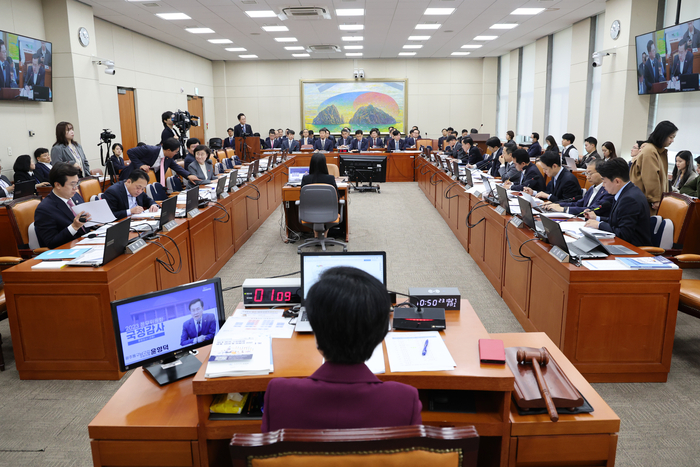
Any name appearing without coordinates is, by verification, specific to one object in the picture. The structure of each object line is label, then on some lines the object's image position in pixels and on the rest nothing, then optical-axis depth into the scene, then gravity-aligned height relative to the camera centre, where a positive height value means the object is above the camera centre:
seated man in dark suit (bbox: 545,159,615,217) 4.24 -0.64
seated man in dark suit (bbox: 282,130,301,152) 12.90 -0.32
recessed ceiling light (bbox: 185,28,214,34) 10.37 +2.10
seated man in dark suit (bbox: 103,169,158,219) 4.27 -0.52
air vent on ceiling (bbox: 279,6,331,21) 8.50 +2.05
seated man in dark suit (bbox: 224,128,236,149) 13.58 -0.26
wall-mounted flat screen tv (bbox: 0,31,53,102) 6.66 +0.91
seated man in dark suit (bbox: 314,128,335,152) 12.32 -0.28
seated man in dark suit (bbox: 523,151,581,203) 5.06 -0.54
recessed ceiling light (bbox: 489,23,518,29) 10.19 +2.11
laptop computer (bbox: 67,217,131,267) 2.92 -0.69
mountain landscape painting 16.31 +0.86
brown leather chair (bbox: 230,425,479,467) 0.99 -0.62
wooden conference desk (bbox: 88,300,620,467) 1.67 -0.98
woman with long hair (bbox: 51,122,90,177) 6.64 -0.18
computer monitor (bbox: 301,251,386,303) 2.17 -0.56
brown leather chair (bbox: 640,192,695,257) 3.82 -0.68
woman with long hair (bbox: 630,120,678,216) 4.75 -0.39
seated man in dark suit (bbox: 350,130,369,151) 12.88 -0.34
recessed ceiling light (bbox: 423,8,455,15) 8.70 +2.07
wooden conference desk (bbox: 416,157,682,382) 2.79 -1.07
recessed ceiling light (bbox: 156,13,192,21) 8.90 +2.07
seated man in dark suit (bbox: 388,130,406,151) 12.51 -0.35
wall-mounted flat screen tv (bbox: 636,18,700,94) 6.41 +0.94
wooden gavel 1.65 -0.85
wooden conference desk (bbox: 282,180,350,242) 6.25 -1.01
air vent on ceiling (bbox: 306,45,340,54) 13.14 +2.19
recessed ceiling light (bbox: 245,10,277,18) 8.75 +2.07
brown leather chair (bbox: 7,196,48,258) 3.88 -0.69
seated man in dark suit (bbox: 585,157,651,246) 3.53 -0.56
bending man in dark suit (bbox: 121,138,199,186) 5.82 -0.33
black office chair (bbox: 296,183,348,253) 5.46 -0.82
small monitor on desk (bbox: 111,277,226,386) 1.85 -0.74
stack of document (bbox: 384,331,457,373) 1.71 -0.79
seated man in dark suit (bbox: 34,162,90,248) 3.56 -0.56
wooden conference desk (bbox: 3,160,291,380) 2.88 -1.04
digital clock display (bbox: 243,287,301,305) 2.27 -0.73
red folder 1.73 -0.77
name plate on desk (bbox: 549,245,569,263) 2.91 -0.74
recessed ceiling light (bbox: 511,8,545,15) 8.82 +2.08
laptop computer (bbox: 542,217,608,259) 2.94 -0.69
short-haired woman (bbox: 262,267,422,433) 1.18 -0.59
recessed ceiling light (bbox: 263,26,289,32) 10.31 +2.12
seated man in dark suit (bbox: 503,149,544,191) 5.80 -0.53
